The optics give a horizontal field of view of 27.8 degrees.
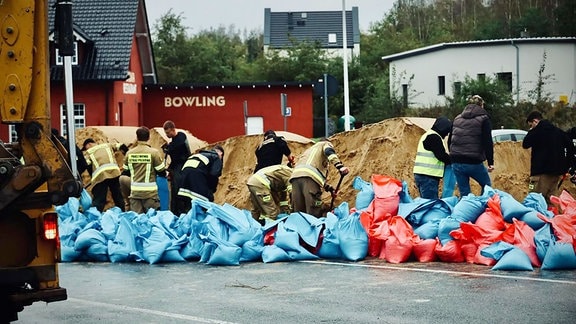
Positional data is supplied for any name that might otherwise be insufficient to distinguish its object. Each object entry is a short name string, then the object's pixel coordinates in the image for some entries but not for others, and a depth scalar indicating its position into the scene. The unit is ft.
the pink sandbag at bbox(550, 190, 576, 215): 44.71
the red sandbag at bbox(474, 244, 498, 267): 42.88
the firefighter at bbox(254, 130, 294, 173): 62.18
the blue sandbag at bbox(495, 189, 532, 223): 44.50
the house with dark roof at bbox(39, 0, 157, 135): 146.30
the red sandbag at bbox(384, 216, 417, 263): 45.16
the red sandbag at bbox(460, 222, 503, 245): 43.78
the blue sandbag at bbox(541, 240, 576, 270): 40.55
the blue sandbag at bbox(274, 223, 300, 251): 46.88
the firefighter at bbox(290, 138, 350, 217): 56.39
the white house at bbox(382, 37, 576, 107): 183.42
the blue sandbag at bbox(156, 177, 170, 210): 66.89
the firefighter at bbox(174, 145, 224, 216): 58.90
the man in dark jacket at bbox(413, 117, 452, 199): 55.77
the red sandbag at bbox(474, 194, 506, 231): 44.52
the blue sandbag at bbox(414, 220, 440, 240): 46.24
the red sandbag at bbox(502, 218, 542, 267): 42.04
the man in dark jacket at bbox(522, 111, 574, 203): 55.98
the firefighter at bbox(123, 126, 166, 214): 61.72
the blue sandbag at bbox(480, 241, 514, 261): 42.39
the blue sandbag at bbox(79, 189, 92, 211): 61.07
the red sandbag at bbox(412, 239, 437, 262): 45.11
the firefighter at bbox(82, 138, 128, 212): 65.00
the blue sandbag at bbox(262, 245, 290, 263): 46.52
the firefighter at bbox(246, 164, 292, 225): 58.54
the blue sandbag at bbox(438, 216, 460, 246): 45.50
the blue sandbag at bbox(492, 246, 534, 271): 41.19
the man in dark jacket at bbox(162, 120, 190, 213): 66.33
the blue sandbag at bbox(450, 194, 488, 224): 45.85
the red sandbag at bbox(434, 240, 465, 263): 44.62
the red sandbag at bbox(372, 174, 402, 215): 48.55
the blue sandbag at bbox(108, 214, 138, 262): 48.26
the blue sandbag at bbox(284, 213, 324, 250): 47.55
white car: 98.65
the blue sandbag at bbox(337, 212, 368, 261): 46.30
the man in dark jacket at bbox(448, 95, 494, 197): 54.03
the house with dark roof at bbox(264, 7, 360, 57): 337.11
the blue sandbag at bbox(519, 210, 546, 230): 43.78
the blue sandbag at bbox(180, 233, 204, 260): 48.03
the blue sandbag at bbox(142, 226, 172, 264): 47.50
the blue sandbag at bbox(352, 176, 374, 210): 51.13
